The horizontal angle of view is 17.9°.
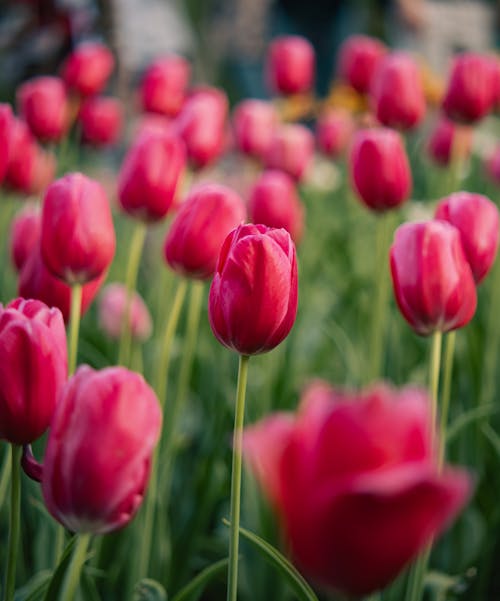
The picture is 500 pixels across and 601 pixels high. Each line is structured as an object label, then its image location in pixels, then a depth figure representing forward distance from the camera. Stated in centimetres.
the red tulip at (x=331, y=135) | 271
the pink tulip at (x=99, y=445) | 64
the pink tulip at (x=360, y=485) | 57
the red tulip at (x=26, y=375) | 69
